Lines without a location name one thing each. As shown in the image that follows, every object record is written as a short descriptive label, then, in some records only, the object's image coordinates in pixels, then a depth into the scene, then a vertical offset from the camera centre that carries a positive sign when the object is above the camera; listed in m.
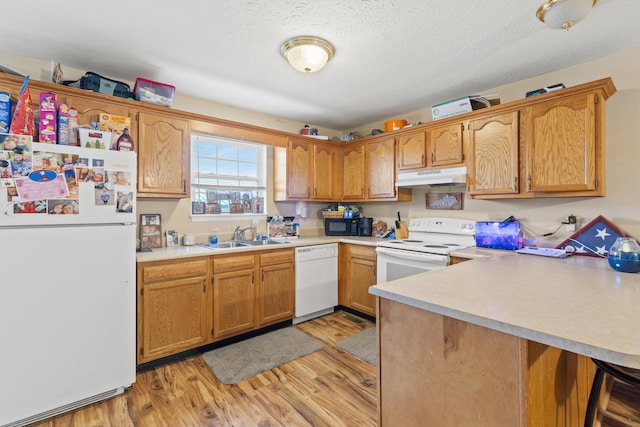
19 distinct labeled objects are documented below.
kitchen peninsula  0.85 -0.42
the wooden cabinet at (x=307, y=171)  3.52 +0.54
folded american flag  2.16 -0.19
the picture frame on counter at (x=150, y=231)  2.68 -0.17
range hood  2.80 +0.37
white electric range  2.63 -0.32
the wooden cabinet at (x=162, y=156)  2.46 +0.50
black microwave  3.85 -0.17
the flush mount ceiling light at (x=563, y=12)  1.50 +1.07
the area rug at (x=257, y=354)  2.29 -1.23
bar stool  1.03 -0.62
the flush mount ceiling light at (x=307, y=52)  2.00 +1.13
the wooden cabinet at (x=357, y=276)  3.24 -0.73
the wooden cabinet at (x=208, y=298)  2.28 -0.76
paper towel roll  3.87 +0.06
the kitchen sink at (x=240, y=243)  3.01 -0.33
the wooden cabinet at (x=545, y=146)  2.09 +0.54
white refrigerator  1.67 -0.41
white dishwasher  3.20 -0.77
